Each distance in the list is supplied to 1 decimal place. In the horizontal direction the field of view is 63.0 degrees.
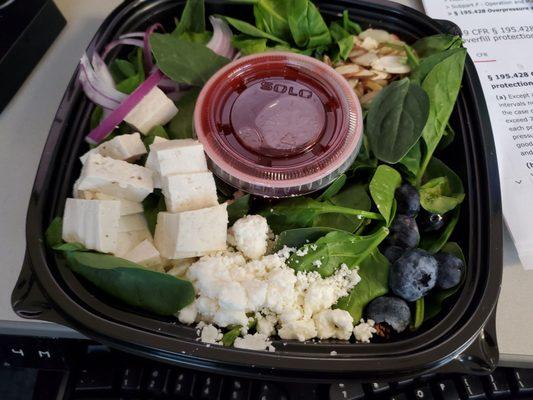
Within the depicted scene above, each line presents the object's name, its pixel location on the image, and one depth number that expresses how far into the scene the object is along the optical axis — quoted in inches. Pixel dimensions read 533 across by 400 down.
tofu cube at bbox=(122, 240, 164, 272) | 6.6
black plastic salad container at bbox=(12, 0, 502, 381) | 5.9
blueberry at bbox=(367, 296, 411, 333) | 6.5
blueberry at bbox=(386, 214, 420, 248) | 7.1
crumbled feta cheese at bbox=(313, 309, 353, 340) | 6.4
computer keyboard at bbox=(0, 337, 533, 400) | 7.1
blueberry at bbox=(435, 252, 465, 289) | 6.6
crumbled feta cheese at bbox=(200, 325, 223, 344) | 6.1
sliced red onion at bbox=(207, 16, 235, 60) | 8.7
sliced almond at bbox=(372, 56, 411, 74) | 8.5
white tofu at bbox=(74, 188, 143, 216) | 6.9
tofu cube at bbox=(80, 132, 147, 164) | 7.2
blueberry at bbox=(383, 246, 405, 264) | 7.1
